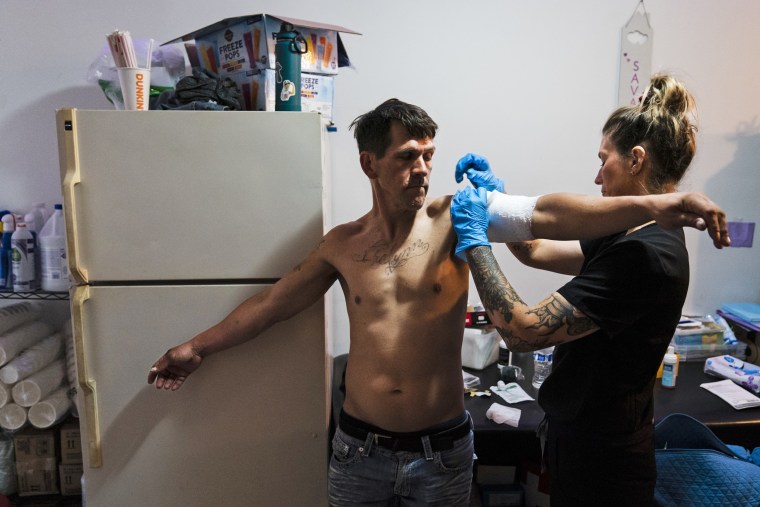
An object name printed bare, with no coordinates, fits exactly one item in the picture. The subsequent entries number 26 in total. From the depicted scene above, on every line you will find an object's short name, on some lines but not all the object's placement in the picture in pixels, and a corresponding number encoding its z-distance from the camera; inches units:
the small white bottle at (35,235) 81.7
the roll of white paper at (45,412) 76.7
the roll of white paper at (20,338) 75.5
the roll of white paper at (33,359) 74.7
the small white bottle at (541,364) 87.8
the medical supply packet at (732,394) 78.1
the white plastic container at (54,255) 77.8
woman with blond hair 49.2
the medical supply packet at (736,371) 84.0
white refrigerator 59.1
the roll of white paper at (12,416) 75.9
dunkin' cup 61.6
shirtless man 57.1
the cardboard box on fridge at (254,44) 62.5
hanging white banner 95.5
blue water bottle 60.4
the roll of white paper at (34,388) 75.9
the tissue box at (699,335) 95.6
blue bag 60.2
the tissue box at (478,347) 90.8
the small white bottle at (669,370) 84.2
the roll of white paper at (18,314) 80.4
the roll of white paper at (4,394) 75.1
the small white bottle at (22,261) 78.8
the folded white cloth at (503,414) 73.1
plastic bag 68.1
